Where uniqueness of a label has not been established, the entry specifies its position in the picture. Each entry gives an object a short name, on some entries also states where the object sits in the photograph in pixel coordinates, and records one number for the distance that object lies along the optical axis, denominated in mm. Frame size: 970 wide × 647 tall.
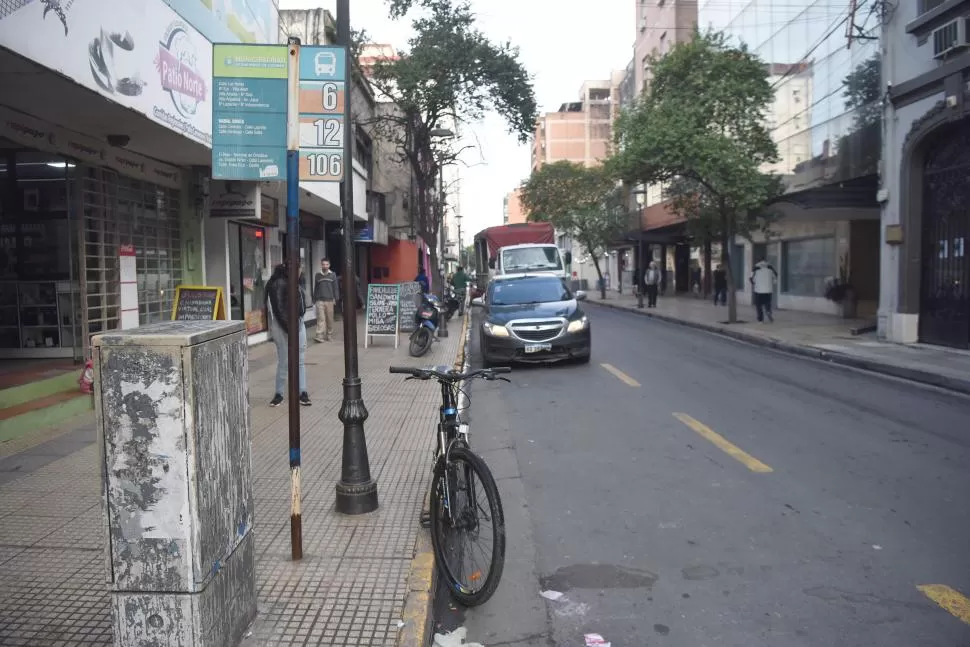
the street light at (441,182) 18912
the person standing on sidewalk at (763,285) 20891
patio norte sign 5879
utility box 2920
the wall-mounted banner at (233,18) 9742
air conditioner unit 13312
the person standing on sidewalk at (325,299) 16859
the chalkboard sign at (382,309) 15969
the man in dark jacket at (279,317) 9234
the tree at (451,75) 21516
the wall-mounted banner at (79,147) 8164
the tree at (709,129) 19438
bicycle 3986
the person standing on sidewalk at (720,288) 31125
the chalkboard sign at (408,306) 17703
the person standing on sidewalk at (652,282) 30406
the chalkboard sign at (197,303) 10023
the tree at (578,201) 41906
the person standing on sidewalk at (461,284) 27047
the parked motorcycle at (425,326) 14914
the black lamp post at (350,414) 5168
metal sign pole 4355
